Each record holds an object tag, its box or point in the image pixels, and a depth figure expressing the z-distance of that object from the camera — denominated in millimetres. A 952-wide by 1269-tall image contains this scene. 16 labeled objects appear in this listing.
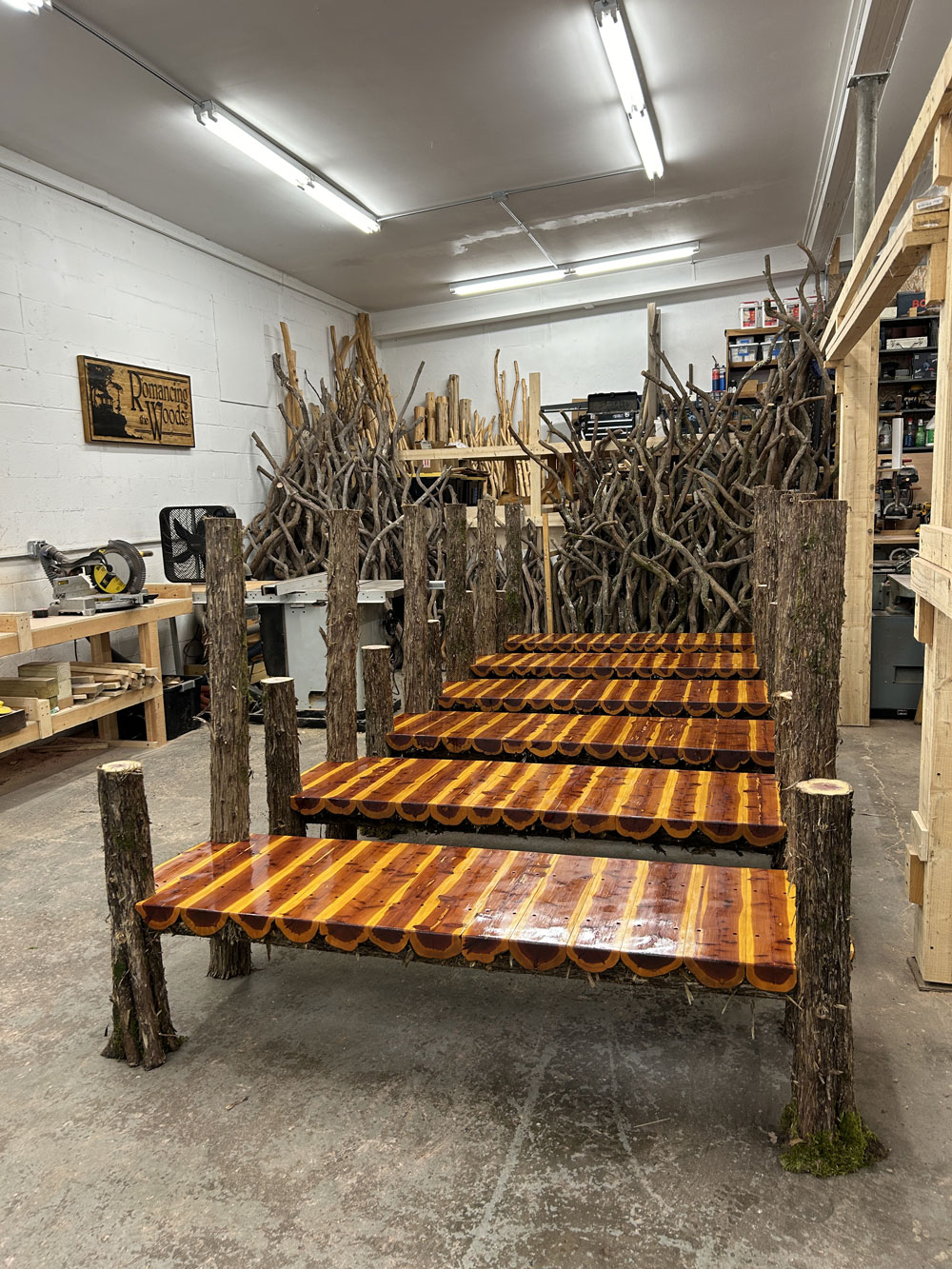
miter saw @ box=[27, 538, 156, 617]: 5086
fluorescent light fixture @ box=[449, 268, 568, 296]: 8609
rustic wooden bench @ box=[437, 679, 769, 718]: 3992
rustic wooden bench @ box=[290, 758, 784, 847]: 2678
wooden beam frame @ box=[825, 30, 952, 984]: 2408
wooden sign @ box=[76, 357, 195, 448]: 6062
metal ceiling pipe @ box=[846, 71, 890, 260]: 4621
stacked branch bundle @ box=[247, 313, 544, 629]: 7734
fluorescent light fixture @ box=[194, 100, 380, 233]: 5039
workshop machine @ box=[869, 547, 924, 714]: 5520
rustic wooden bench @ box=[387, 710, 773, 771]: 3361
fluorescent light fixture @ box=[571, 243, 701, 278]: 8069
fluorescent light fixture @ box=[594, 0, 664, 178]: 4227
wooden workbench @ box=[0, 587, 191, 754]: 4410
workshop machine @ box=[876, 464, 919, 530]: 6234
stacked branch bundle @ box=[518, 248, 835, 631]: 6176
